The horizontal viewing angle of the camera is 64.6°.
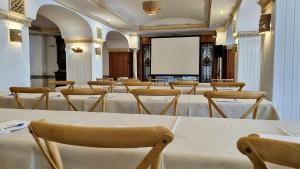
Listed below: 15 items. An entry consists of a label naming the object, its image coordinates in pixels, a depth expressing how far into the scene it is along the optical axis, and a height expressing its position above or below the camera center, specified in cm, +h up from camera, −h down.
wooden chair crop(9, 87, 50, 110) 272 -23
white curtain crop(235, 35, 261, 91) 649 +30
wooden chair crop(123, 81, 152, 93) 438 -25
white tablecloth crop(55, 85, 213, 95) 435 -38
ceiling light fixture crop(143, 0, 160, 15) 564 +153
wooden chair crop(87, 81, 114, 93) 453 -25
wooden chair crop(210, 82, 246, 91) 385 -23
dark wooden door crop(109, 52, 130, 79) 1288 +36
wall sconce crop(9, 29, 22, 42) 462 +71
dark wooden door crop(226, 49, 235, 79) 1091 +23
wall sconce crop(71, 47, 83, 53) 797 +73
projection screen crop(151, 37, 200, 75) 1209 +76
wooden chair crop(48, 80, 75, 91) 441 -24
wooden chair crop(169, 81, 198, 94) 410 -23
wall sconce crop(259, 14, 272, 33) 349 +70
